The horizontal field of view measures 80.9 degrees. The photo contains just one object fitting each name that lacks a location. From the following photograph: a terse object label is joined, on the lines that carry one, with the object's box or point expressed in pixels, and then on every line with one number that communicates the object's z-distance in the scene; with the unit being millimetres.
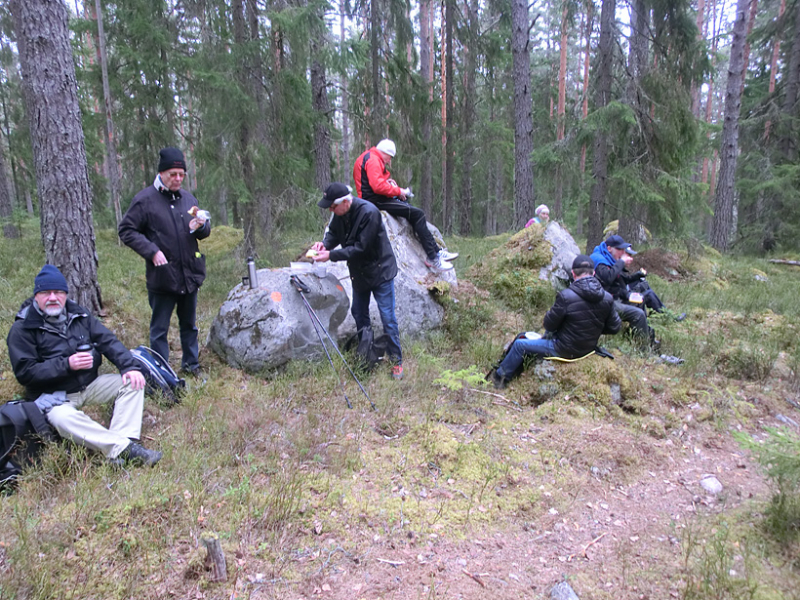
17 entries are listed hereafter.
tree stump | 2568
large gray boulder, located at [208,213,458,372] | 5238
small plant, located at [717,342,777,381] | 5535
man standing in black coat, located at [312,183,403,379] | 5031
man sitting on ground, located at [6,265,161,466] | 3477
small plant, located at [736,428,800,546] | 2924
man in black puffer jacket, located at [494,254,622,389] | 4902
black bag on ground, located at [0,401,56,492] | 3297
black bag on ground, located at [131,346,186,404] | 4332
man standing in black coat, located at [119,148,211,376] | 4383
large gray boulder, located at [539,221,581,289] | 8133
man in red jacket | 6301
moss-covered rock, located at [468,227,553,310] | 7684
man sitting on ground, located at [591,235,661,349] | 6988
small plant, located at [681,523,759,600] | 2477
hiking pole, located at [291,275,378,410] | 5381
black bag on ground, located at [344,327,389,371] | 5363
